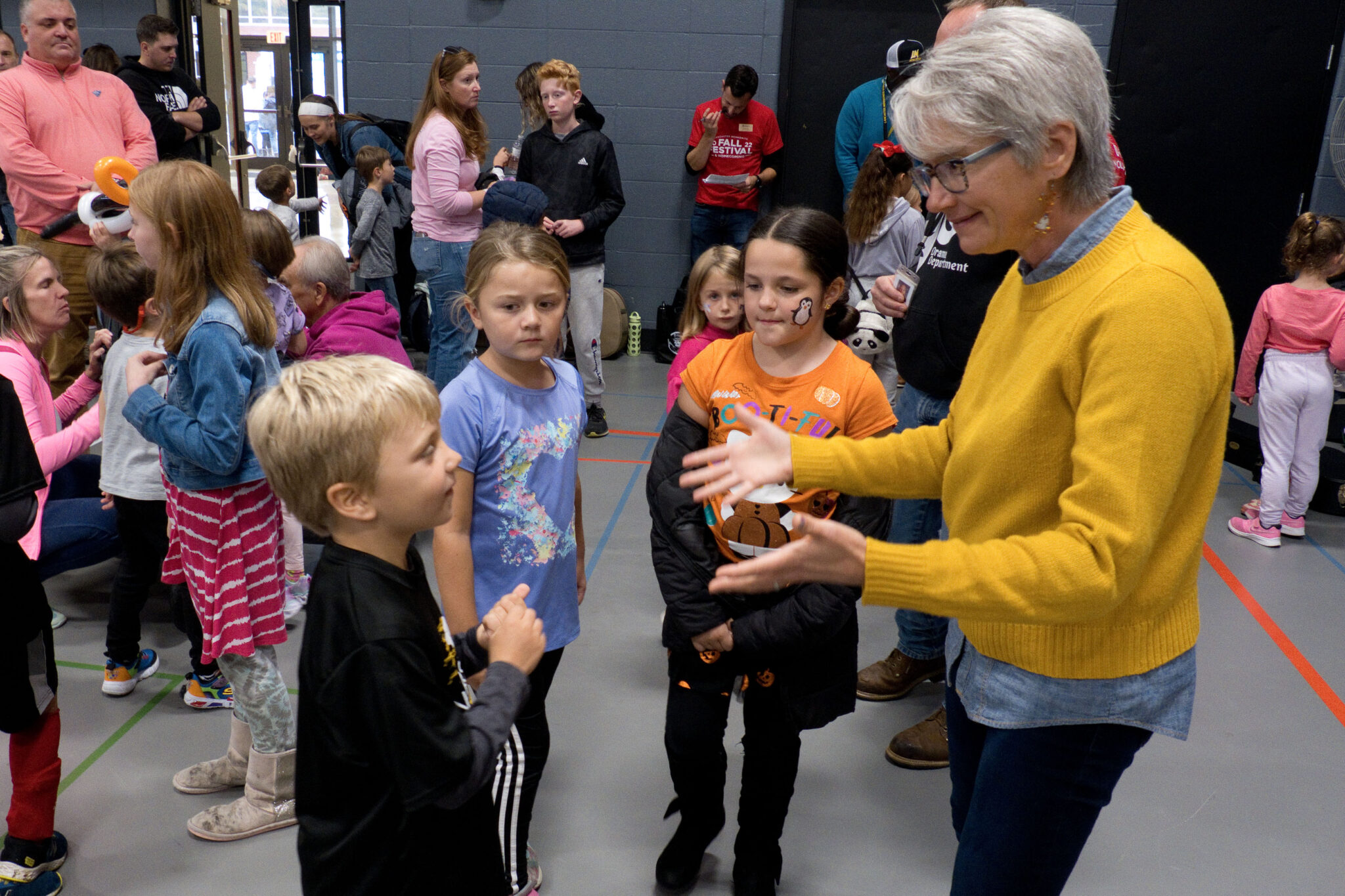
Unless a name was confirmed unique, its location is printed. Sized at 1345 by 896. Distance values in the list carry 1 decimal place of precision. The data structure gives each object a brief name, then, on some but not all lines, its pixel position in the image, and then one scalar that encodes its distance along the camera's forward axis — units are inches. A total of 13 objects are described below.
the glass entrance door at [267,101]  434.0
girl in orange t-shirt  77.5
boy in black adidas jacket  210.7
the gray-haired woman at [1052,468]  43.7
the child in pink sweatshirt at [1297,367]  171.2
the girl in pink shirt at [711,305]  110.3
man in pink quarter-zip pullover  178.9
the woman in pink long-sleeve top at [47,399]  109.1
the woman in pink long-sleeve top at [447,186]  193.9
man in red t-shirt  266.5
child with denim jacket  83.7
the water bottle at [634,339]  289.6
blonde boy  48.9
